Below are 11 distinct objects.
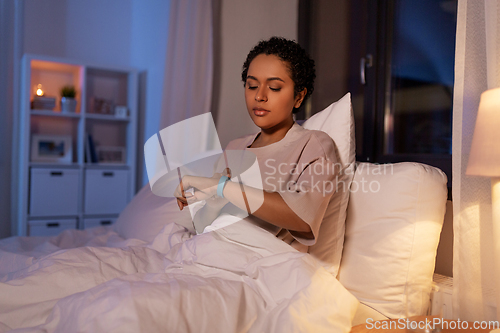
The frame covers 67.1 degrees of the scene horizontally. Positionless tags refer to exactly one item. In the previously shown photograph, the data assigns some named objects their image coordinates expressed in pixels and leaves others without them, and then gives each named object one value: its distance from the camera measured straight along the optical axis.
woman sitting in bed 0.97
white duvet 0.70
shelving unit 2.82
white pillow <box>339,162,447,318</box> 1.00
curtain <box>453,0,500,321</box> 0.88
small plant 3.05
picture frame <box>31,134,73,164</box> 2.98
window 1.67
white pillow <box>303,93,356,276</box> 1.12
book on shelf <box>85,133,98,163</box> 3.07
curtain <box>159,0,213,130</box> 2.38
